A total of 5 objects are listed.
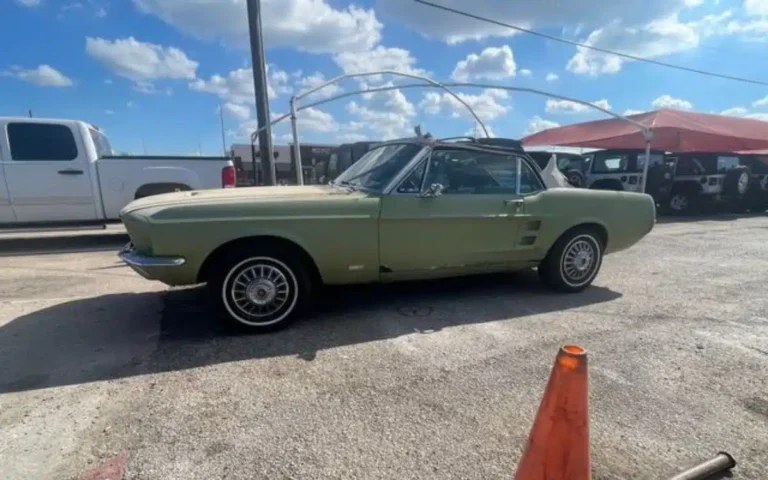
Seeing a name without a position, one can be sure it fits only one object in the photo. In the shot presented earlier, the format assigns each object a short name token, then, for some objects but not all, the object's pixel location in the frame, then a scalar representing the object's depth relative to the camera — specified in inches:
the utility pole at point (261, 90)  396.8
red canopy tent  529.7
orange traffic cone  66.1
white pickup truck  259.4
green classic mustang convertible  127.3
